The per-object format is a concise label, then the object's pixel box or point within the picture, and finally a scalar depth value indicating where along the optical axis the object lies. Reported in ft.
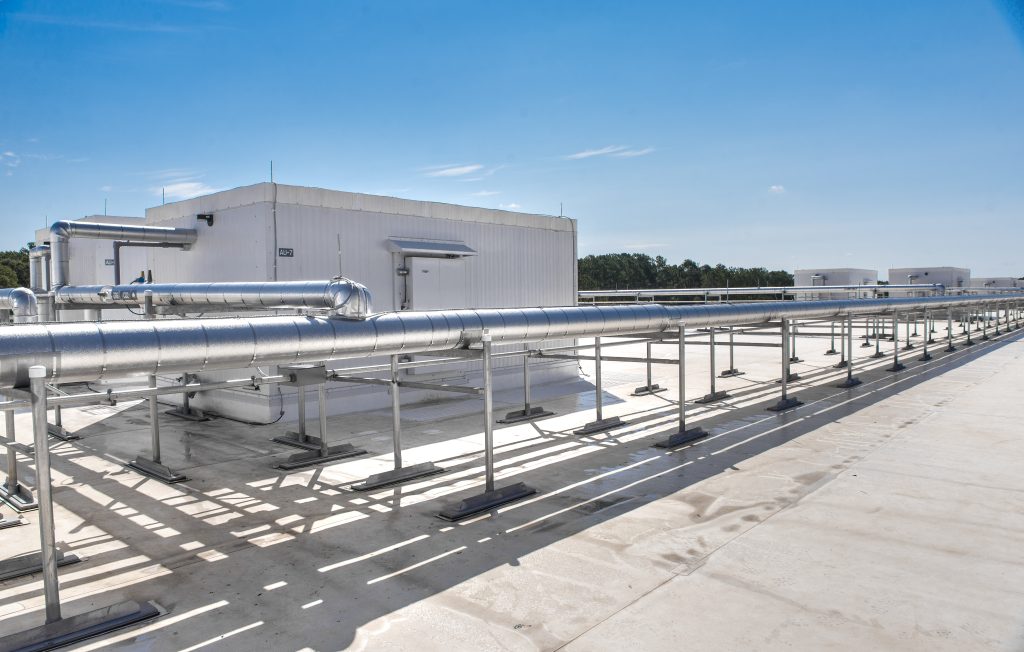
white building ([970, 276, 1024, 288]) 187.32
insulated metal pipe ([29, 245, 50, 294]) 63.21
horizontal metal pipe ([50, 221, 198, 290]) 47.49
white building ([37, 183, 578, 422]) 43.50
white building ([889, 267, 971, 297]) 148.05
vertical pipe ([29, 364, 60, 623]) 16.37
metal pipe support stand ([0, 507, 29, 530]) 24.87
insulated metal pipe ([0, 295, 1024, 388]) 17.30
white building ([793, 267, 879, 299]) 131.23
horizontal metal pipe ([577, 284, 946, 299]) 76.79
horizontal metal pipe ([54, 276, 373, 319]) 24.39
